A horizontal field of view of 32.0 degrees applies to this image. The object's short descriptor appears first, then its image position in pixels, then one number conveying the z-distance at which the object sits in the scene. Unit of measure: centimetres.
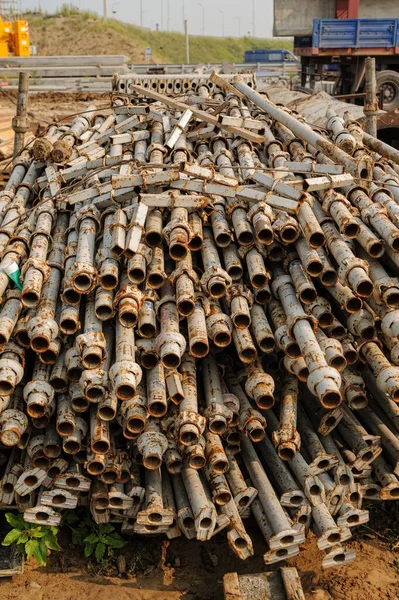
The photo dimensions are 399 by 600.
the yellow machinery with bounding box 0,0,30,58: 3500
